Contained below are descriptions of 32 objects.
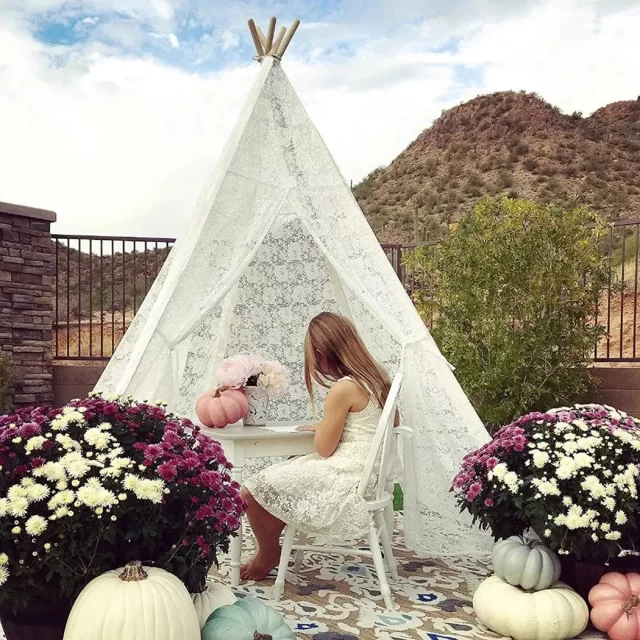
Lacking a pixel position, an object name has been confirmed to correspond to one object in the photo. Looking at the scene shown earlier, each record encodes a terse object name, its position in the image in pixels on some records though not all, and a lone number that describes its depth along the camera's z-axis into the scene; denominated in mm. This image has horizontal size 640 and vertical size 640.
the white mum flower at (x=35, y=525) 2494
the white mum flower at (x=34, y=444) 2674
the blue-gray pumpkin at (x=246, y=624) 2705
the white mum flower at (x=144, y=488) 2562
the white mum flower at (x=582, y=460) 3268
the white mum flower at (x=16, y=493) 2561
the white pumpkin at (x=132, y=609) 2436
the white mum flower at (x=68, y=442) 2691
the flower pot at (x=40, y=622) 2744
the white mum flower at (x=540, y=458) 3301
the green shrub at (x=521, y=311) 6969
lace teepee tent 4055
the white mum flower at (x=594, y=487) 3205
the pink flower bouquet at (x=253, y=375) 4234
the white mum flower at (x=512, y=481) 3338
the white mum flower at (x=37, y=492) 2551
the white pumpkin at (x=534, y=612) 3160
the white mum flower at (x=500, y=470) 3387
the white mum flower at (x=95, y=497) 2518
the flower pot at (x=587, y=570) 3369
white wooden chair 3547
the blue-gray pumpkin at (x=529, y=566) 3266
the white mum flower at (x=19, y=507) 2521
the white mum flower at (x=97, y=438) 2691
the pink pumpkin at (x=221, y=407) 4121
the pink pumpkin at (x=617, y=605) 3137
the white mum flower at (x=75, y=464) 2584
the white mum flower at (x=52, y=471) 2582
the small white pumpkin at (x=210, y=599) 2838
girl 3604
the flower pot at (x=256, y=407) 4324
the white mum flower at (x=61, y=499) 2520
